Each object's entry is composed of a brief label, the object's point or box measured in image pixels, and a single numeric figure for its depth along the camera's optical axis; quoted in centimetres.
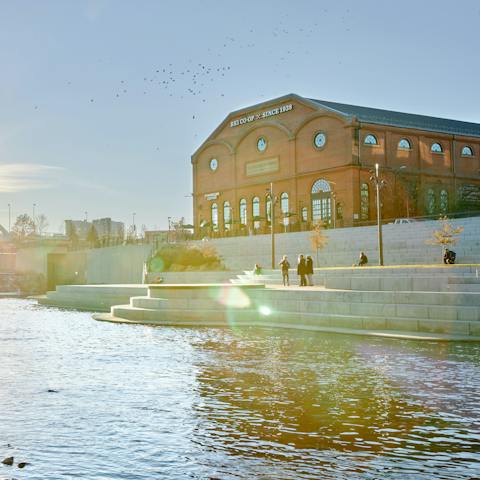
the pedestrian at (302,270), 3038
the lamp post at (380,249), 3497
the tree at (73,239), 7838
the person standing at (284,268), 3151
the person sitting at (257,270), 3825
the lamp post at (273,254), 4375
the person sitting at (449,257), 3014
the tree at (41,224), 15375
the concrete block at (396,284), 2144
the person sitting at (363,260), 3508
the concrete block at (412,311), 1938
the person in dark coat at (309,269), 3052
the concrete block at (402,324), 1936
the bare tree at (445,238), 3366
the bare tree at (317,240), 4328
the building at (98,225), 15546
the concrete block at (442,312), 1877
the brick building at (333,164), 5819
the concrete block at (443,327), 1828
